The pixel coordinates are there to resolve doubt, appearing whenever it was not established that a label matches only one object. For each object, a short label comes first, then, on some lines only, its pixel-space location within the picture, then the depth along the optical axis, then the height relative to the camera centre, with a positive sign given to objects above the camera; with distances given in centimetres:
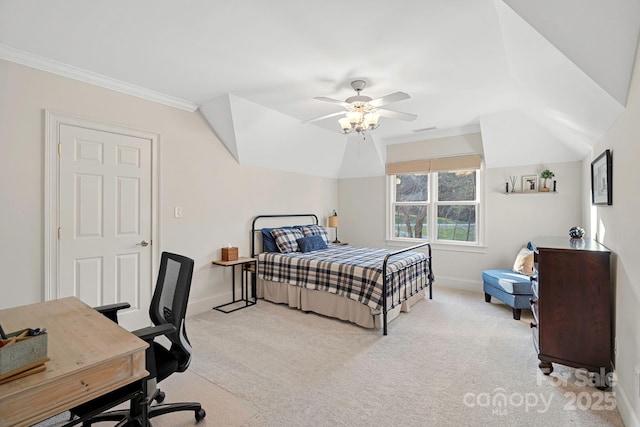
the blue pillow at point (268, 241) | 452 -42
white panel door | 286 -7
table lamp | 594 -15
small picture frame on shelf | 436 +44
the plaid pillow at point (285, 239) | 448 -38
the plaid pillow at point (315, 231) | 503 -30
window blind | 478 +82
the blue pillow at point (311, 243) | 456 -46
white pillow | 384 -62
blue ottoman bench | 358 -90
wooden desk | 97 -55
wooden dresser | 226 -70
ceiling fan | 302 +103
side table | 398 -95
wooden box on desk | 97 -47
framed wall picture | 235 +31
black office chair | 142 -79
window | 498 +15
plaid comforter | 333 -70
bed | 333 -75
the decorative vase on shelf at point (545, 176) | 413 +52
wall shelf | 422 +31
